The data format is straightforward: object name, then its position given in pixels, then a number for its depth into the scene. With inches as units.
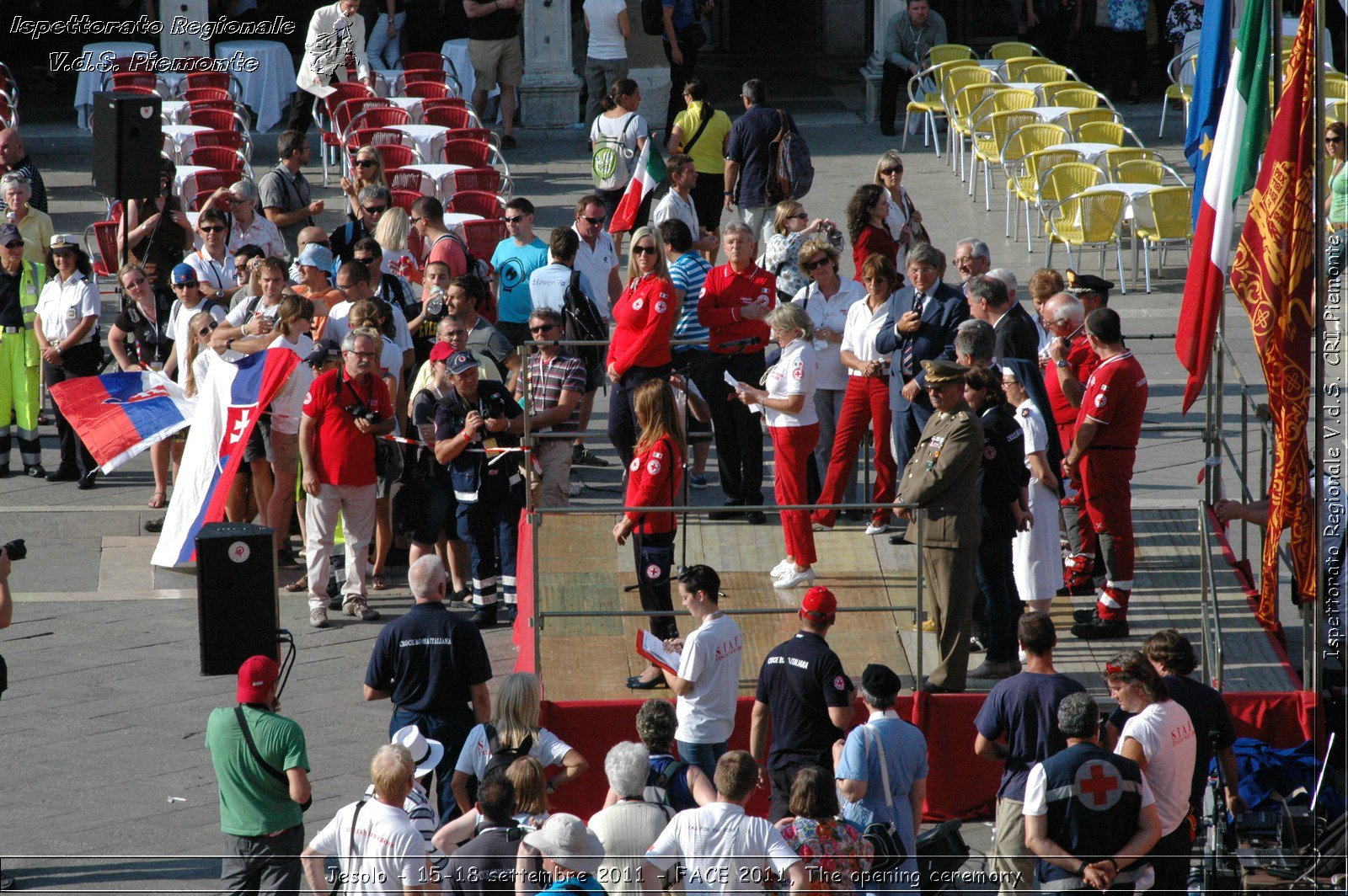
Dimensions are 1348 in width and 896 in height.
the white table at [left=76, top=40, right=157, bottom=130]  810.2
